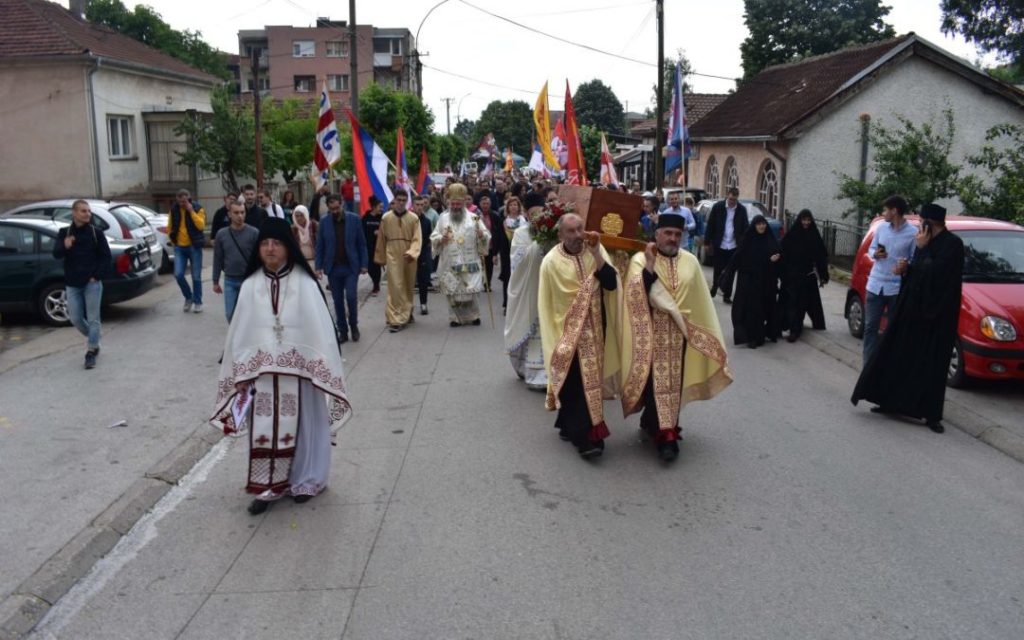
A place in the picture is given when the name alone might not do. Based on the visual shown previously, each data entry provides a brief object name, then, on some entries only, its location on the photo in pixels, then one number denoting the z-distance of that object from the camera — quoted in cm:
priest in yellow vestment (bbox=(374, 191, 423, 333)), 1345
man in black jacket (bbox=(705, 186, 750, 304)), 1539
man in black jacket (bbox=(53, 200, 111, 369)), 1041
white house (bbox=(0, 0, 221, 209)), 2673
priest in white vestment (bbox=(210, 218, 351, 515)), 606
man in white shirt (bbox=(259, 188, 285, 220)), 1596
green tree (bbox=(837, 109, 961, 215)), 1898
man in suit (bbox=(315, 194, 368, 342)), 1229
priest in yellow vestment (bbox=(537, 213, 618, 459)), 716
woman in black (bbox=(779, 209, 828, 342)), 1263
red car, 913
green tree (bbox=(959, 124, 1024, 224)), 1536
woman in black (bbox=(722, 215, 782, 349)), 1218
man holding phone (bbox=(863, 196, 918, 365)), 941
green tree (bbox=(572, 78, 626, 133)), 8931
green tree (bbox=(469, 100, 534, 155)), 9094
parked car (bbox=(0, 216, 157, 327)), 1358
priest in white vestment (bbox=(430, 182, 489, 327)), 1345
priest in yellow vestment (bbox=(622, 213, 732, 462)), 710
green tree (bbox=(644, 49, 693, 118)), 6038
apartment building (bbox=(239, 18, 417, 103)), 7631
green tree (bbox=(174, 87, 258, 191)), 2931
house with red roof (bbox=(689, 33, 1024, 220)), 2600
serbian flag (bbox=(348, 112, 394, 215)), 1503
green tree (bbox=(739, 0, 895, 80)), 4453
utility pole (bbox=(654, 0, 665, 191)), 2761
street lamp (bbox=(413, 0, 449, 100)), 4179
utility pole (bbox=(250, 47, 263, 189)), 2771
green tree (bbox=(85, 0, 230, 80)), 5662
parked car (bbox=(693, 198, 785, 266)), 2014
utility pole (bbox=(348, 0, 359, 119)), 2212
